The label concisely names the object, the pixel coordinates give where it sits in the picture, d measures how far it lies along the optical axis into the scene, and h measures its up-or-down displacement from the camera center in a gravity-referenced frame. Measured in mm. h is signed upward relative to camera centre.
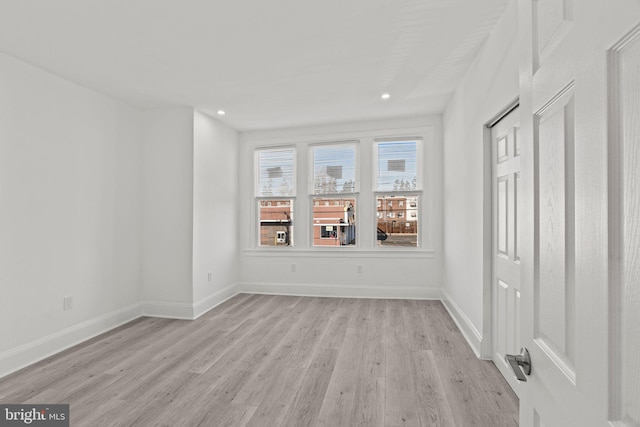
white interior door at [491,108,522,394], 2182 -192
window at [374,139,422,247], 4703 +382
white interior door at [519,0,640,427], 486 +7
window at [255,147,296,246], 5129 +346
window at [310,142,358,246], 4906 +352
